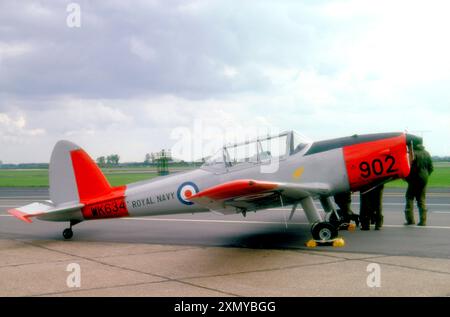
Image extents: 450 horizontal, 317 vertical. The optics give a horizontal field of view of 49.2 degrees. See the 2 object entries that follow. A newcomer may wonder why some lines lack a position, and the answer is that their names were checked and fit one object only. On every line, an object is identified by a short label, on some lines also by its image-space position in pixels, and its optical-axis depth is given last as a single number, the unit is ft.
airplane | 29.40
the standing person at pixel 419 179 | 36.22
